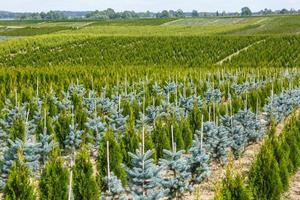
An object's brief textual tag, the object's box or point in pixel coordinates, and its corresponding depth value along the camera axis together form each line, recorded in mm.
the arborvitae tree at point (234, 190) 7844
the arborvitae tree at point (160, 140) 12945
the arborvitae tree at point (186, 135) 14195
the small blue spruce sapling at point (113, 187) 8531
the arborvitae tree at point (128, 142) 11805
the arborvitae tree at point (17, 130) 13180
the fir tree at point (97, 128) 13352
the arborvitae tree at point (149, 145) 12156
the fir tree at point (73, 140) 12984
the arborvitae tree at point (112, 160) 10703
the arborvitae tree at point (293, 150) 12156
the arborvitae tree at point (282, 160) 10352
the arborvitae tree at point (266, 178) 9414
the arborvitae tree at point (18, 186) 8086
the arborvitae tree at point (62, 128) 14820
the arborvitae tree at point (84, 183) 9109
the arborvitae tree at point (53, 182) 8976
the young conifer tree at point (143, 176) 7773
